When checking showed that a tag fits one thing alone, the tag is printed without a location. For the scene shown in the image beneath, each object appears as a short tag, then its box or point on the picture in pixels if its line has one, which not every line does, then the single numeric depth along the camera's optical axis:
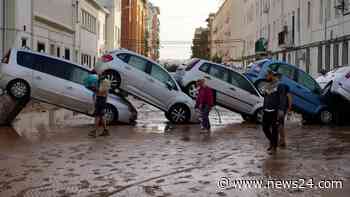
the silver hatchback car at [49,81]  18.00
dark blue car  21.25
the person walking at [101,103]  16.16
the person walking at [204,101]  18.11
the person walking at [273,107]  12.95
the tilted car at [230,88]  21.00
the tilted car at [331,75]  20.44
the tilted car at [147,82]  19.44
